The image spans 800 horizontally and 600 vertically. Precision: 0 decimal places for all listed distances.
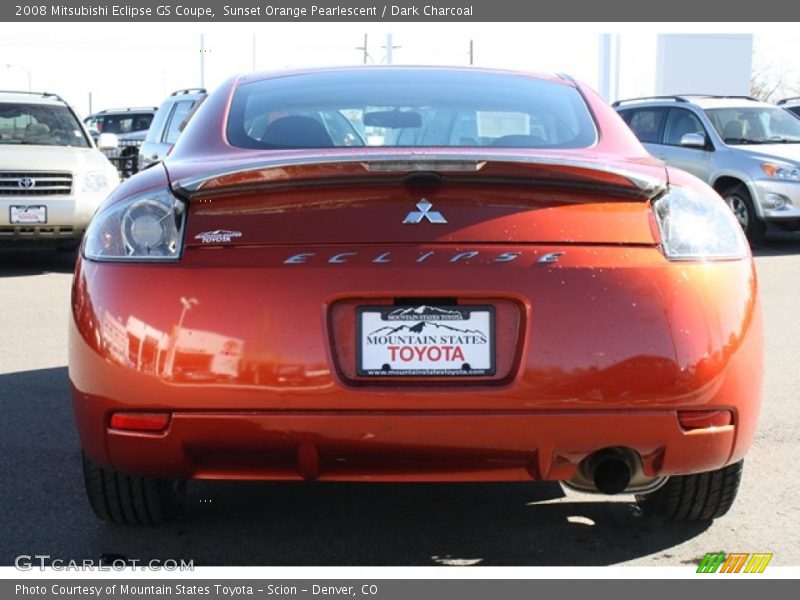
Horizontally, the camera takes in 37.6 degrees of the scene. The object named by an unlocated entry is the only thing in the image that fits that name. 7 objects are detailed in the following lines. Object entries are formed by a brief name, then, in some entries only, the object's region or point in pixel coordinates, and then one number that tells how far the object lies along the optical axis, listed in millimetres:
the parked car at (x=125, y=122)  28289
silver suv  13445
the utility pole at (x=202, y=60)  44312
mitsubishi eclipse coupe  3068
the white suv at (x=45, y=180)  11344
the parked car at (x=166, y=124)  15164
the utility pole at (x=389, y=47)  42247
